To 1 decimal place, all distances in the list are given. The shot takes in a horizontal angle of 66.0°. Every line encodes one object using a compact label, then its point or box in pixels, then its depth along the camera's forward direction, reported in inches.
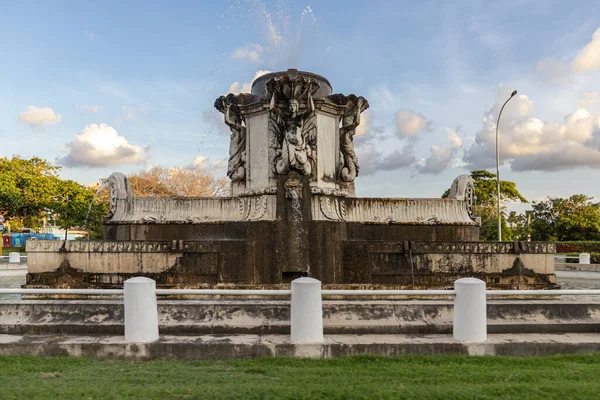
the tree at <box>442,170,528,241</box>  1950.1
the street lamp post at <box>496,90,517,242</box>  1154.3
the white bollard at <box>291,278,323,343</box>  227.6
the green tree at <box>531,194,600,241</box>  1812.3
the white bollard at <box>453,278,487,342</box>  232.2
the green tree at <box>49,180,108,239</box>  1515.7
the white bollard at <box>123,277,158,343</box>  228.8
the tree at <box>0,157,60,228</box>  1472.7
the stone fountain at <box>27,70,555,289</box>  403.2
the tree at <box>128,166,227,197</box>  1811.0
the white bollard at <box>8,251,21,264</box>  783.1
